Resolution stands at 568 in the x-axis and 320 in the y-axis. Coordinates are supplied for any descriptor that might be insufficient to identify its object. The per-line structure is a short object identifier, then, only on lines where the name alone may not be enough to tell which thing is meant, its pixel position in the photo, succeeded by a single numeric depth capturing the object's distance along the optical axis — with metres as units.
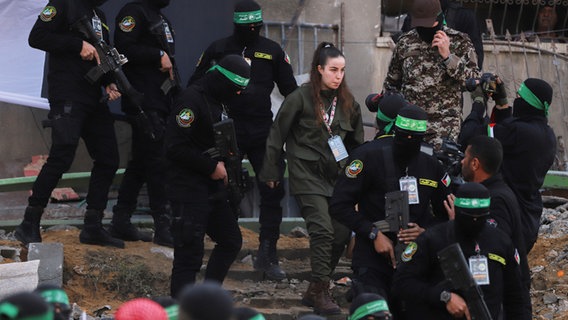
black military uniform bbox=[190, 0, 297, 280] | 19.33
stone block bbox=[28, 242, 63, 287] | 17.77
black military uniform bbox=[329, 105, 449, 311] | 14.64
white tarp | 22.67
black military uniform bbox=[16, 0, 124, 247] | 18.48
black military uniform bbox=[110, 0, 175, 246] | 19.50
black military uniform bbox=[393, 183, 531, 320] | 12.96
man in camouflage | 18.48
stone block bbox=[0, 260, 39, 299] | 16.70
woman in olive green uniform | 18.06
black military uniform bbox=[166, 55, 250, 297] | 16.19
